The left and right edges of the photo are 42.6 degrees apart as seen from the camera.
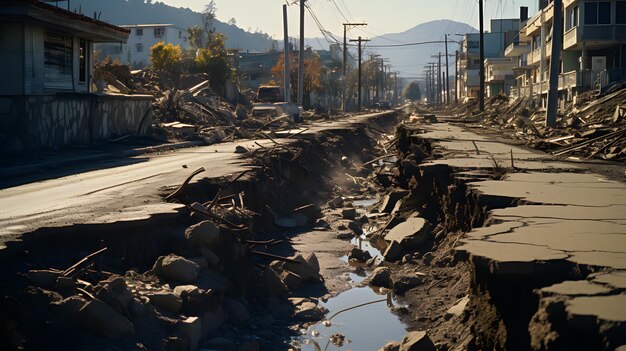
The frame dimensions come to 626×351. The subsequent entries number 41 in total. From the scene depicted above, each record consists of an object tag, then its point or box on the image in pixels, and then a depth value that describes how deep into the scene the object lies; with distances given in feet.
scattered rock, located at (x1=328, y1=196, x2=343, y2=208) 64.24
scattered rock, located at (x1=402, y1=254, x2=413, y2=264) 40.62
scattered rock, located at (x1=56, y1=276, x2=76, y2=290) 21.57
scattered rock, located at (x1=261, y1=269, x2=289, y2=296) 32.55
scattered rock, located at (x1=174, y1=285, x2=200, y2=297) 25.22
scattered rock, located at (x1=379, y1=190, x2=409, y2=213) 57.41
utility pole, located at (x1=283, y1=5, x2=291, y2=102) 157.53
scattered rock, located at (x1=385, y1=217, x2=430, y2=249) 42.93
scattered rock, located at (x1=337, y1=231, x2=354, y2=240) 49.73
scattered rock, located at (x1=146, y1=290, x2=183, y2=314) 23.98
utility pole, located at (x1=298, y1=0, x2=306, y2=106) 166.25
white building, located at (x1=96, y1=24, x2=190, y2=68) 351.05
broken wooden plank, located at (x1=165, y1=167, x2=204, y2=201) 35.50
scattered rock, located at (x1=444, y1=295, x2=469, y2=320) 26.81
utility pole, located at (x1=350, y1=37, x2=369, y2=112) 262.80
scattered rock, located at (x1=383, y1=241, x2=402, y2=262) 42.31
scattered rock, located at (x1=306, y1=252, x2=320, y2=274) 37.33
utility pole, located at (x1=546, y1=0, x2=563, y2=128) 86.38
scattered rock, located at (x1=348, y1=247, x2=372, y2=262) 43.29
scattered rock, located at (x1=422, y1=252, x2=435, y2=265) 39.09
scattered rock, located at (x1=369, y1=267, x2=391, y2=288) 37.28
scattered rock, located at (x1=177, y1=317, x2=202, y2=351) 23.40
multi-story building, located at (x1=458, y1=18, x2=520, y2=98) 369.71
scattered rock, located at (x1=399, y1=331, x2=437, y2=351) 23.00
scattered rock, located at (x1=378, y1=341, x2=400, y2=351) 24.96
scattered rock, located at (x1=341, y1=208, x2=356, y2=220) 56.94
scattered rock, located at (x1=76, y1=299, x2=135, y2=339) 20.44
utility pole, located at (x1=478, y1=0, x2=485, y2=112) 175.63
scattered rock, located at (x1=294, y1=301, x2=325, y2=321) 31.30
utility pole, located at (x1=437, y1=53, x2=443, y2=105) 434.30
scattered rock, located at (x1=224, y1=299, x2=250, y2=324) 28.17
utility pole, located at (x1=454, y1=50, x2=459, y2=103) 356.42
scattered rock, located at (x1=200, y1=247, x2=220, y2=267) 29.30
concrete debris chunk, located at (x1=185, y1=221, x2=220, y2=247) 29.48
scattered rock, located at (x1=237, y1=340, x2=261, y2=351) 24.96
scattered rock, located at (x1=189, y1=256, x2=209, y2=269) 28.19
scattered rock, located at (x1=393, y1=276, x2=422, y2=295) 35.45
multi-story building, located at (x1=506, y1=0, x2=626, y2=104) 145.48
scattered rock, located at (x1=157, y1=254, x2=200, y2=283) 26.32
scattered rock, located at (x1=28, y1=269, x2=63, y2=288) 21.45
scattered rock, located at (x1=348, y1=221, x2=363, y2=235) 51.67
